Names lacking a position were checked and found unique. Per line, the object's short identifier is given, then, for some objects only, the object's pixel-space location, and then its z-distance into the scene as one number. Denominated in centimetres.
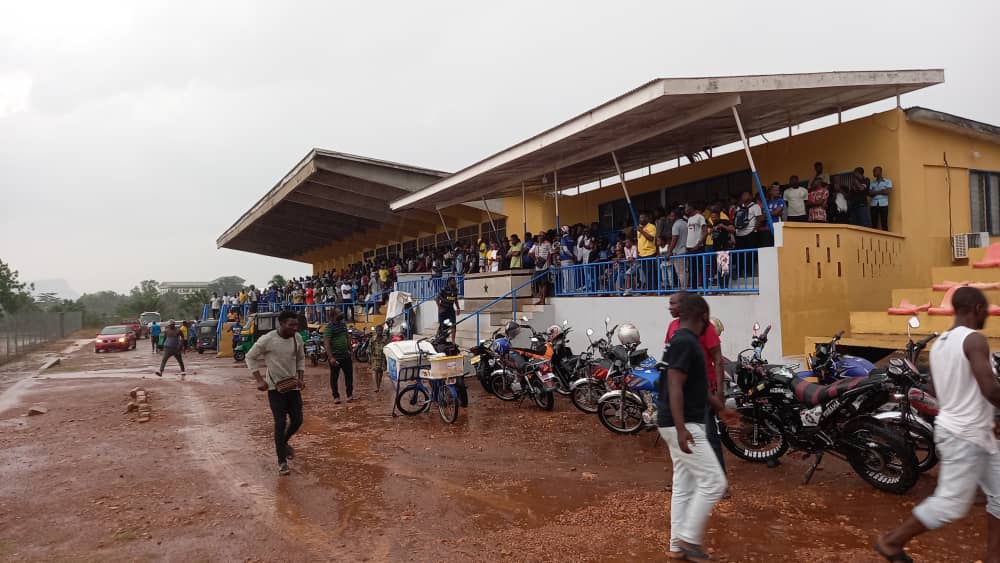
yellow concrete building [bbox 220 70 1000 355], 913
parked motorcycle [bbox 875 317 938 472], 528
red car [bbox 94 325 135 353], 3180
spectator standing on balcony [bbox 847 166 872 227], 1070
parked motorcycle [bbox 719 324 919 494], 537
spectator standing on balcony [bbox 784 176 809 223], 1065
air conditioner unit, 1105
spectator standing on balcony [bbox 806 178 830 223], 1046
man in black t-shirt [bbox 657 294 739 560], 390
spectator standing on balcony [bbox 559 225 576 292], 1384
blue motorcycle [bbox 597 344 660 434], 770
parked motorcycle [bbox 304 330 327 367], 1814
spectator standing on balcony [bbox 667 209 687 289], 1080
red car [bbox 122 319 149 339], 4472
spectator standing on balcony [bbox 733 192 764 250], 1028
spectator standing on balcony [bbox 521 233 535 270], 1532
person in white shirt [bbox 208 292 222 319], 3425
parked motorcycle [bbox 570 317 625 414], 922
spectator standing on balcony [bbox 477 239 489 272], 1791
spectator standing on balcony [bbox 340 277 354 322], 2345
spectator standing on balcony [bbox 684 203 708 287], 1061
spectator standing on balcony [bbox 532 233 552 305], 1427
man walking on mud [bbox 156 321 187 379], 1775
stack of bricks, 1058
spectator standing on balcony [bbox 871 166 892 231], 1082
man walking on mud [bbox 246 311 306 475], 678
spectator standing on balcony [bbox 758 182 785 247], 1029
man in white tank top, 344
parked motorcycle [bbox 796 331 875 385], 686
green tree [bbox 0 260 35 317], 4564
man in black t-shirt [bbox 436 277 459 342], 1431
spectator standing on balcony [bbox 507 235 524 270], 1578
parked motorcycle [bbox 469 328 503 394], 1082
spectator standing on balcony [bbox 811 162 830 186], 1087
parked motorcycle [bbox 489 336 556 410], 984
